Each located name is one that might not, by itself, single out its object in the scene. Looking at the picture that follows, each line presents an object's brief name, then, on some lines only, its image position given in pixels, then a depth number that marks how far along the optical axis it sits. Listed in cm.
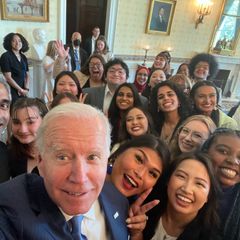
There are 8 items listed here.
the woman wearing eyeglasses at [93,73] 336
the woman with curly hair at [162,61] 428
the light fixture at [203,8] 711
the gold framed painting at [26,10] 465
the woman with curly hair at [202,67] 363
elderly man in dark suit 85
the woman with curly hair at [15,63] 405
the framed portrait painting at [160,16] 670
